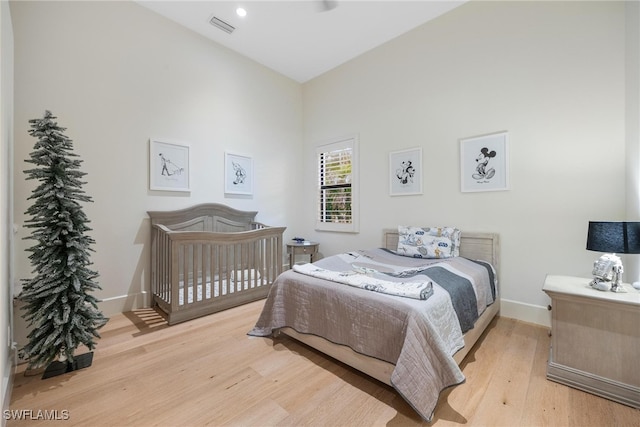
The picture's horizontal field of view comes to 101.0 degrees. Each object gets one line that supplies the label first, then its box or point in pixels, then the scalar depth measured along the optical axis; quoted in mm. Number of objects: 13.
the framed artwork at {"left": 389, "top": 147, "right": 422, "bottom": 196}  3273
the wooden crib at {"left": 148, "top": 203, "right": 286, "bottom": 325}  2555
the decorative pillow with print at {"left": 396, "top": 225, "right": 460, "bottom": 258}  2799
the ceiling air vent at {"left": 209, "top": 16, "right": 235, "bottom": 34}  3144
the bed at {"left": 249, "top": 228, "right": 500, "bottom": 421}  1375
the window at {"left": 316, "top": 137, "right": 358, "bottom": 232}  3945
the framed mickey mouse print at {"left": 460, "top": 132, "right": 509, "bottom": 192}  2668
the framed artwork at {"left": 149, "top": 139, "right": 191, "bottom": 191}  2975
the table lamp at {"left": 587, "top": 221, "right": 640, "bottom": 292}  1634
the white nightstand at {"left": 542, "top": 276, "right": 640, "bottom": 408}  1474
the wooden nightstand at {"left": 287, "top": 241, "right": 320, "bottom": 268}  4000
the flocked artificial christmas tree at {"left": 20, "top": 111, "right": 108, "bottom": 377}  1692
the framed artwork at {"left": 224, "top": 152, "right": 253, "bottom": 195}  3623
